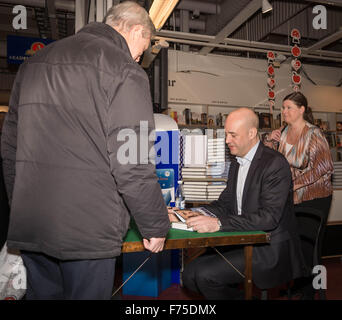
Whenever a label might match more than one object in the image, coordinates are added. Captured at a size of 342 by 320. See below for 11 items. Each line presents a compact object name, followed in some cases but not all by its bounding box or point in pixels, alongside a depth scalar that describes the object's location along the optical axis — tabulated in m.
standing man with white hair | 1.16
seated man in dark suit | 1.83
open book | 1.82
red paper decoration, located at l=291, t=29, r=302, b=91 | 6.54
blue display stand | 2.76
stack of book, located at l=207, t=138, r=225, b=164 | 3.24
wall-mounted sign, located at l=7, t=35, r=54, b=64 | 4.93
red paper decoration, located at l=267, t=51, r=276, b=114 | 7.35
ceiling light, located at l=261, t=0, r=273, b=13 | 4.63
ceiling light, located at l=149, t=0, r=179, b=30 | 3.25
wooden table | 1.55
